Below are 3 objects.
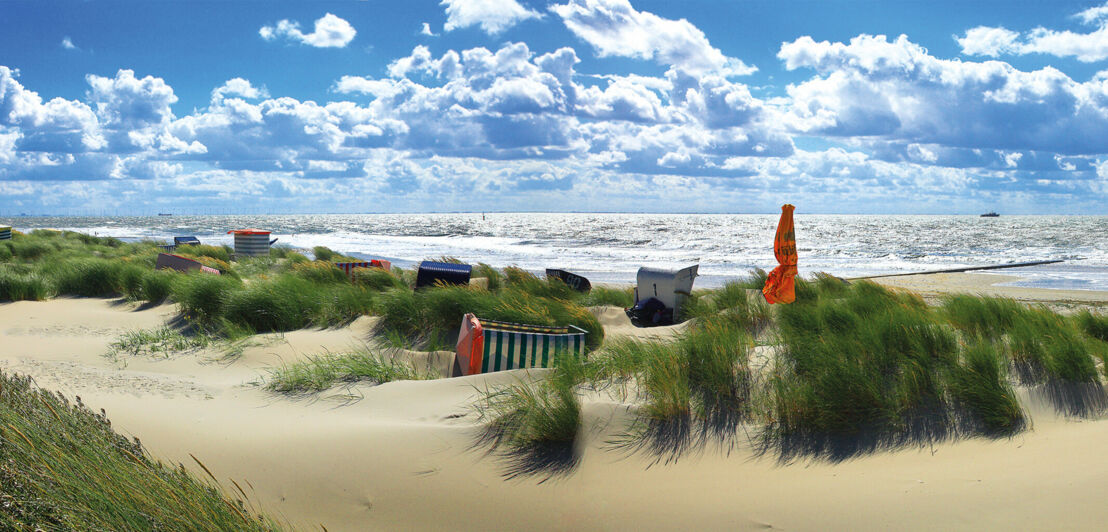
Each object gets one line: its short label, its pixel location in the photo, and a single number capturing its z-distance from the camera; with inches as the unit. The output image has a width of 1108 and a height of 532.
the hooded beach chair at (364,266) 525.7
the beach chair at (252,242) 873.5
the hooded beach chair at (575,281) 528.7
